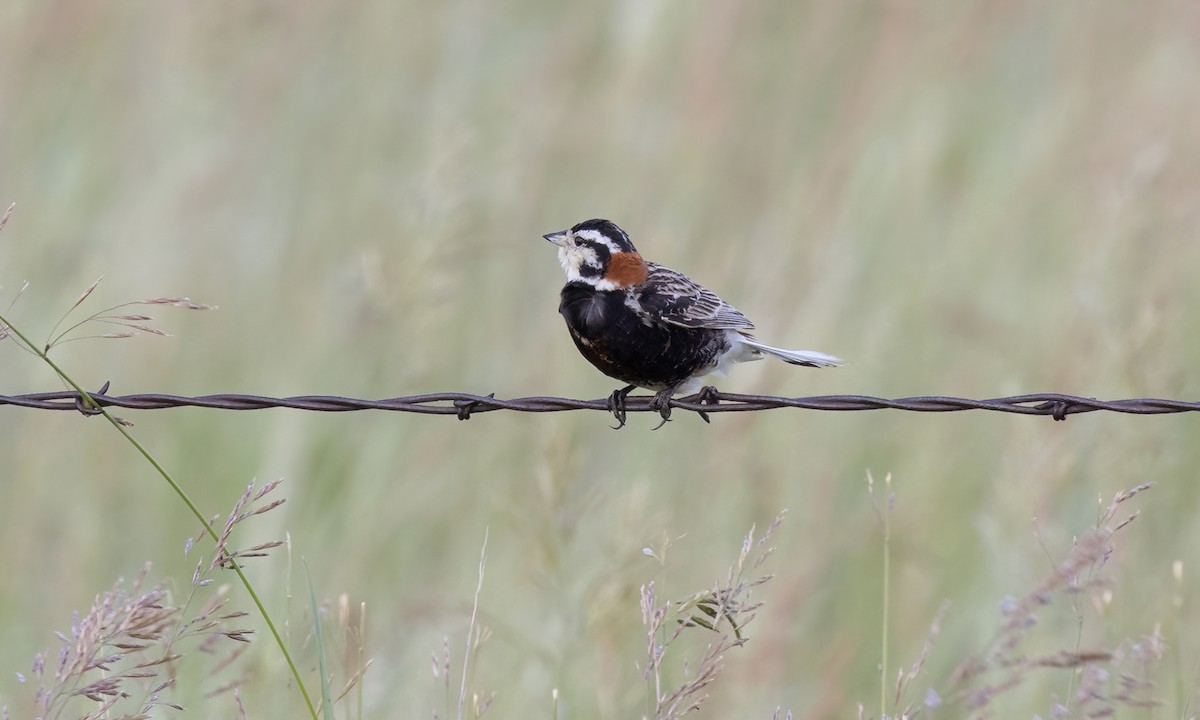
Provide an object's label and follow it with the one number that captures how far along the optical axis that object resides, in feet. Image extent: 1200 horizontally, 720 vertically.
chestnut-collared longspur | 30.37
